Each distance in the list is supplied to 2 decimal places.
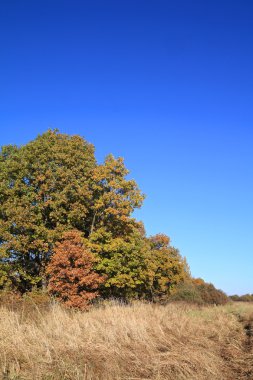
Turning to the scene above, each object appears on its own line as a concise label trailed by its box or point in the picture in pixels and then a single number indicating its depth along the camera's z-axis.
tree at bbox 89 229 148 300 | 28.98
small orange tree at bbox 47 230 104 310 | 25.16
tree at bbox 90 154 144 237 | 30.36
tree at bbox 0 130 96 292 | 28.73
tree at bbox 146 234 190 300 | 40.16
